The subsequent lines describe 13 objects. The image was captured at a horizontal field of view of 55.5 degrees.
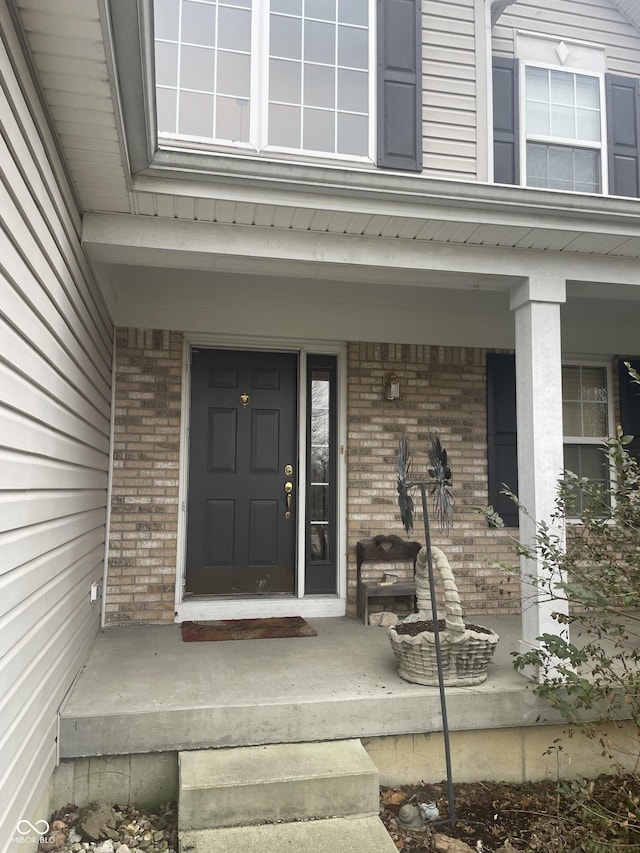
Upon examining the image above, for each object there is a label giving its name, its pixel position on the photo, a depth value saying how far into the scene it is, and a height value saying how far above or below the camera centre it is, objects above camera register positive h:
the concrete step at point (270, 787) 2.30 -1.19
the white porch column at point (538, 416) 3.18 +0.36
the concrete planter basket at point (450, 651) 2.96 -0.82
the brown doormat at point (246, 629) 3.84 -0.97
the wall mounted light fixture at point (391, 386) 4.51 +0.71
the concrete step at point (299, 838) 2.16 -1.30
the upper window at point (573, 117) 4.61 +2.82
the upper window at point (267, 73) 3.61 +2.50
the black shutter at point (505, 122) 4.41 +2.63
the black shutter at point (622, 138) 4.69 +2.68
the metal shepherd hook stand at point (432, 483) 2.80 +0.00
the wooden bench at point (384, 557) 4.20 -0.54
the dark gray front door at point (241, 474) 4.39 +0.05
